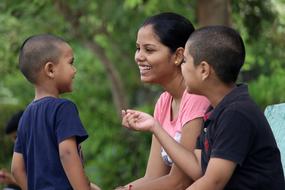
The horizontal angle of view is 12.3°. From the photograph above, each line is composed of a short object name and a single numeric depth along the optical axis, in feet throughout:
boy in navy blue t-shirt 20.99
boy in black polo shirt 18.35
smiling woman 20.72
